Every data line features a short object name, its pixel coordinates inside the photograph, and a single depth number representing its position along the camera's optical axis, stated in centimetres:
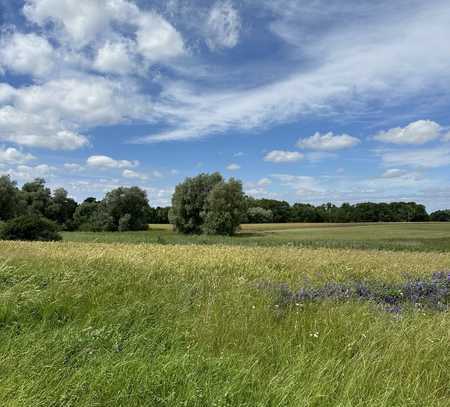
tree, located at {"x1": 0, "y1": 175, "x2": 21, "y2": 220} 6085
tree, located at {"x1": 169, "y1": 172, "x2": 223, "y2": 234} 6981
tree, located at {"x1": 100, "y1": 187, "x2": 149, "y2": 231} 7788
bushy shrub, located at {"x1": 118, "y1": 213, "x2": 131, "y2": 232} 7669
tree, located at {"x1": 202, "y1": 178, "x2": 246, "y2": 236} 6556
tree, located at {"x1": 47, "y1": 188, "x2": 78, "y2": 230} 8044
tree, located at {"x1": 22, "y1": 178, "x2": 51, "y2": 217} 7775
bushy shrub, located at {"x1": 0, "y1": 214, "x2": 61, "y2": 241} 3183
